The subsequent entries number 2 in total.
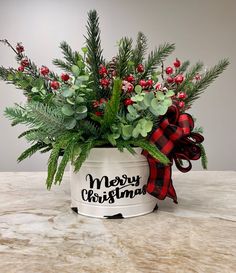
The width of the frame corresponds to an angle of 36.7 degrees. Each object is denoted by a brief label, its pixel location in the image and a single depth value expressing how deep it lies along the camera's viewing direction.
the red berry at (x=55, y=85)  0.73
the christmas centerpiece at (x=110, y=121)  0.70
